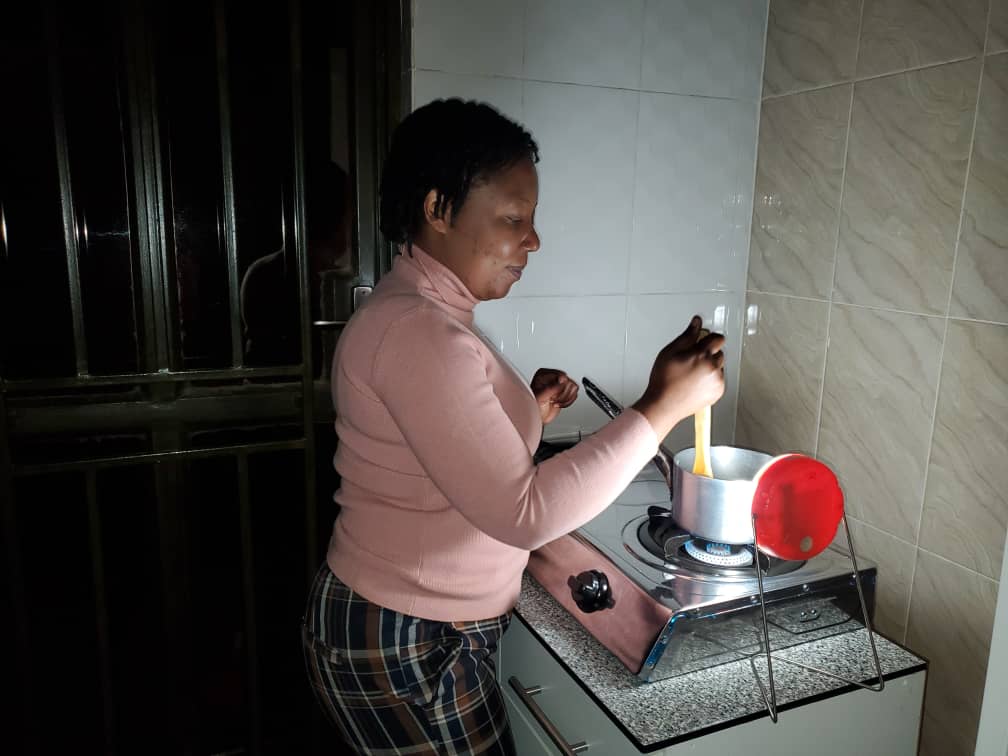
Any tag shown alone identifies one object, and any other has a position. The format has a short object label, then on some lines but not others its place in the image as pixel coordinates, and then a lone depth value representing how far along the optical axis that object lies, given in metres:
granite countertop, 0.87
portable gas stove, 0.91
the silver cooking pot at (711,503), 0.95
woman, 0.78
